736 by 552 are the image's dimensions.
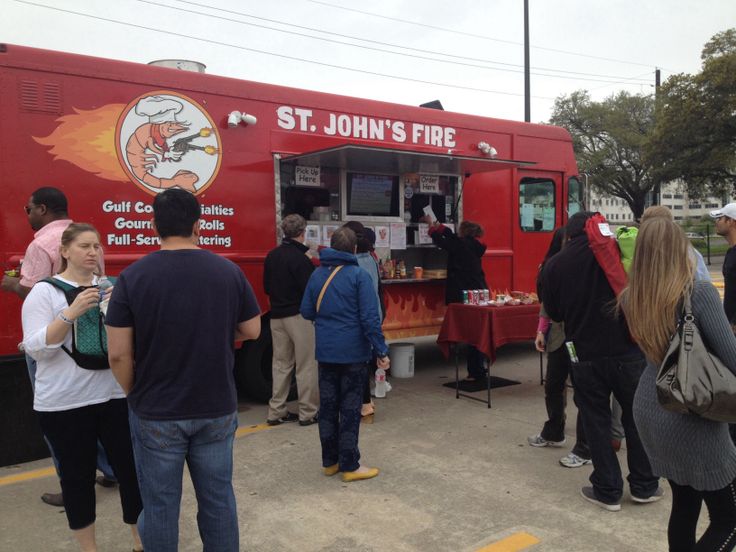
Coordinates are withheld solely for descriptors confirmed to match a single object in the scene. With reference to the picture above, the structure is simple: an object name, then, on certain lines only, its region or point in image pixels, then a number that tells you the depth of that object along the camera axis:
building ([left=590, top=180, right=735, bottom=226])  108.60
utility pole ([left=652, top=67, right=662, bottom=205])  27.89
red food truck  4.90
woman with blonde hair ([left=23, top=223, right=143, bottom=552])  2.88
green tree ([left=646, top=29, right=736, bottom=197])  25.20
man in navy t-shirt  2.34
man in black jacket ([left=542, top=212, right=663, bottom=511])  3.74
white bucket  7.29
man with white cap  4.26
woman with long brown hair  2.35
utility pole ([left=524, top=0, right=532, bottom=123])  16.84
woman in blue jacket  4.30
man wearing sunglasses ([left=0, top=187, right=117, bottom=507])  3.85
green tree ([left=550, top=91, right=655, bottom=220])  38.16
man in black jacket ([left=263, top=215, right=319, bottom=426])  5.46
